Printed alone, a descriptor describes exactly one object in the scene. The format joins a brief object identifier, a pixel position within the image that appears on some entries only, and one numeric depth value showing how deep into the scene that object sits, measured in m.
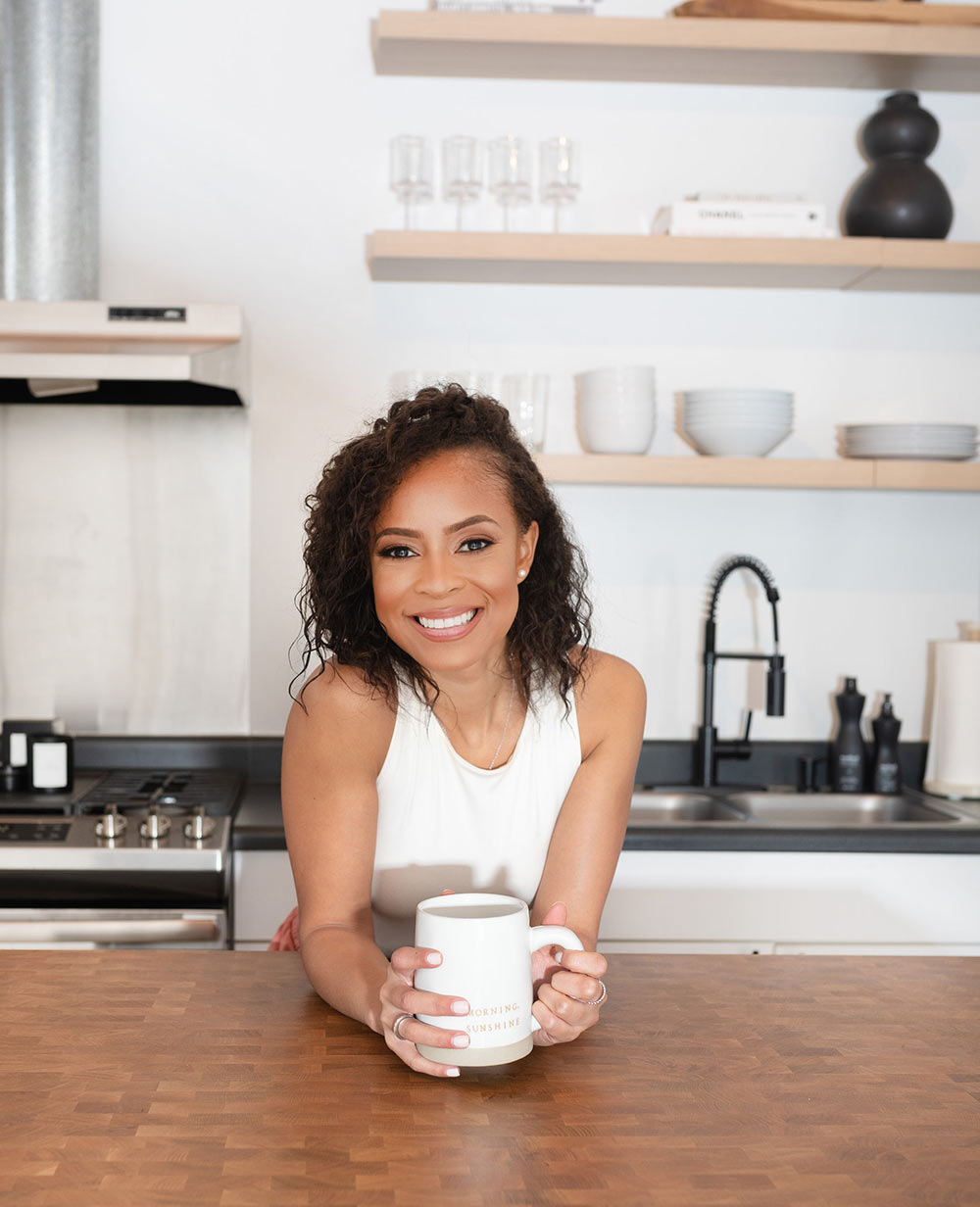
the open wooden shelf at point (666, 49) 2.47
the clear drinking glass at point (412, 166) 2.57
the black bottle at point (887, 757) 2.69
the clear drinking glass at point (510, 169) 2.58
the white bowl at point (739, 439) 2.57
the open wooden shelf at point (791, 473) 2.53
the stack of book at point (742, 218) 2.55
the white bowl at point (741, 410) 2.56
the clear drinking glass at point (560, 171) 2.59
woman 1.34
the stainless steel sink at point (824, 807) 2.66
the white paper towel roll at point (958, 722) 2.62
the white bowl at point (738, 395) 2.56
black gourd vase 2.61
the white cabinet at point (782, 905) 2.22
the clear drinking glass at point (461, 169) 2.58
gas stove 2.08
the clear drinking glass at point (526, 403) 2.50
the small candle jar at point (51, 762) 2.40
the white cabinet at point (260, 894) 2.19
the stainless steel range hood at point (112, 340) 2.23
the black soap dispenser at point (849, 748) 2.71
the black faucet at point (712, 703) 2.73
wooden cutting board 2.54
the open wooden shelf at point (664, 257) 2.49
